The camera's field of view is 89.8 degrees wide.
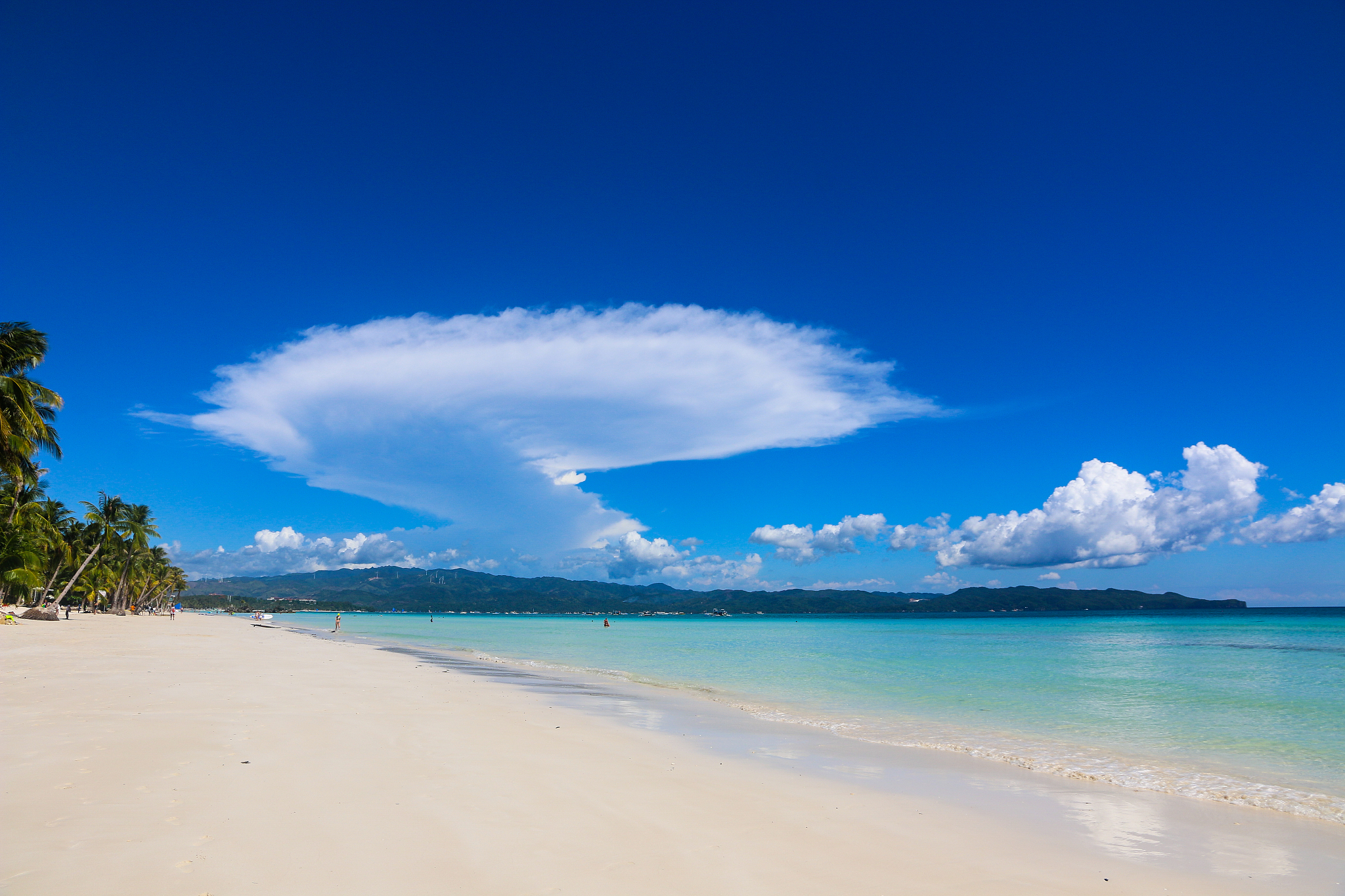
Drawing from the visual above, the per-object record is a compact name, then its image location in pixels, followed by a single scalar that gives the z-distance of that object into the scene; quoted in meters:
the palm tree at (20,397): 23.95
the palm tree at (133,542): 68.62
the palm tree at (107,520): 64.25
